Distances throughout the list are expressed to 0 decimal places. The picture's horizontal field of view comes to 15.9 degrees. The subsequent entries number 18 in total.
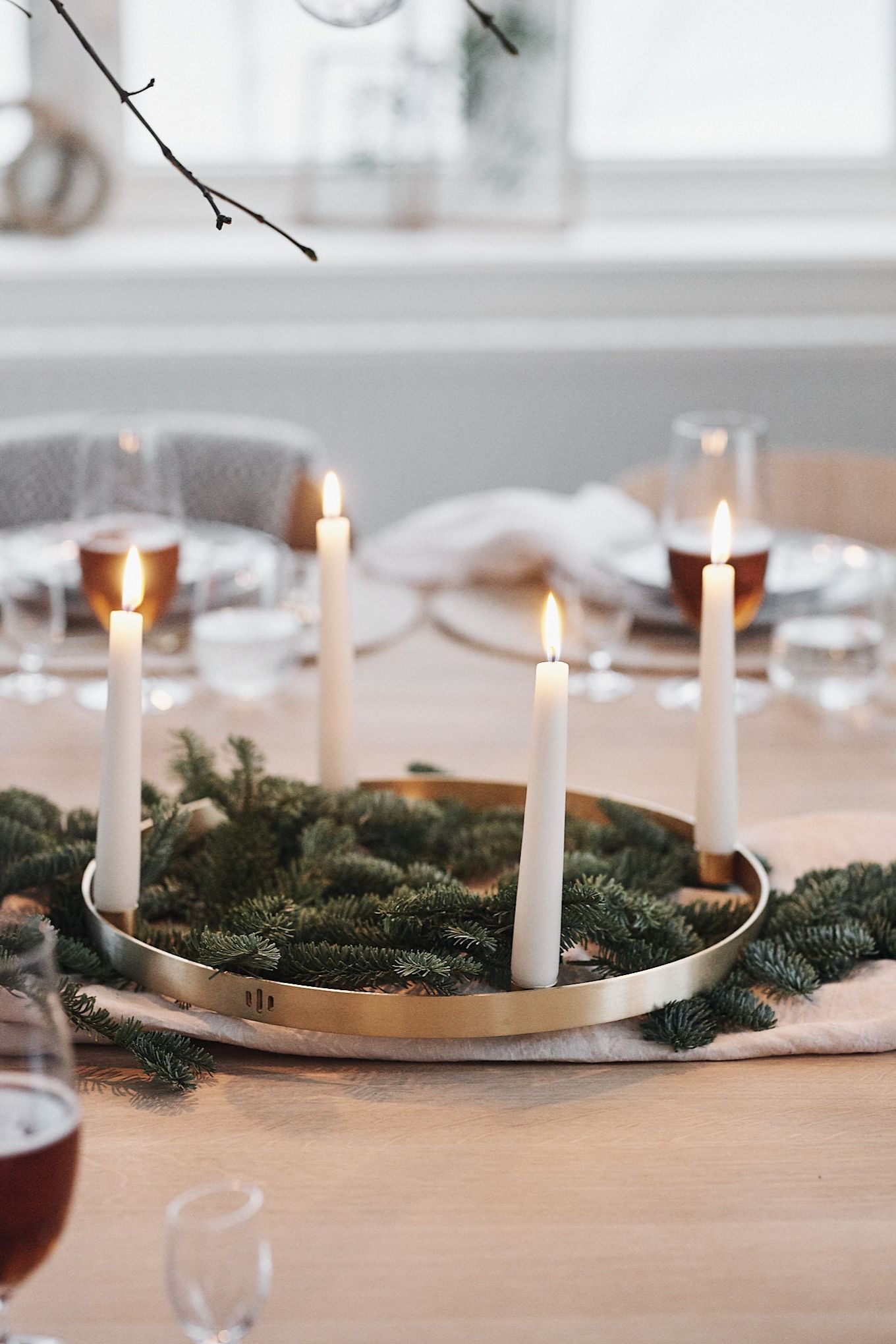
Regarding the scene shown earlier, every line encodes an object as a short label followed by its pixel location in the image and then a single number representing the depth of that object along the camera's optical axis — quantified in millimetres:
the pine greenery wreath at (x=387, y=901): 1507
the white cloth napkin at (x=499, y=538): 2238
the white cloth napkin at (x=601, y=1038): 1500
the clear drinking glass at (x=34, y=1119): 1266
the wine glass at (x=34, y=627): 2016
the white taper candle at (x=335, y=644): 1691
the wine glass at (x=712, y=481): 2048
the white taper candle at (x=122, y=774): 1529
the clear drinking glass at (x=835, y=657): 2026
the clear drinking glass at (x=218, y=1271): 1270
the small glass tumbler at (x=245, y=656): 2028
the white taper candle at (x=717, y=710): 1611
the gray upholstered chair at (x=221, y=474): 2858
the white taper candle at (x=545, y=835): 1458
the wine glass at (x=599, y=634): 2049
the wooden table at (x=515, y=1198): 1350
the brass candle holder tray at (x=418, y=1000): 1475
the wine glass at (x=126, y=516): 1957
